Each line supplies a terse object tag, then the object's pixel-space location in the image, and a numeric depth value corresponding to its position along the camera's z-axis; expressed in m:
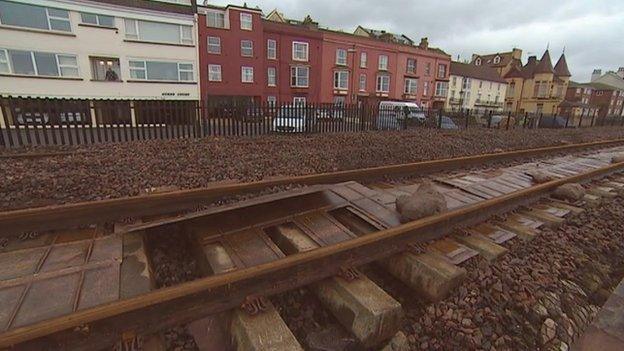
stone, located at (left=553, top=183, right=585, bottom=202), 5.06
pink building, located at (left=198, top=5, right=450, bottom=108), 30.94
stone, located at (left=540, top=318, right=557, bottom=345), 2.27
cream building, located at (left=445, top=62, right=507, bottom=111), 54.25
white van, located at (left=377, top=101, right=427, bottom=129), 14.78
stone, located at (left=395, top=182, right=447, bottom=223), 3.54
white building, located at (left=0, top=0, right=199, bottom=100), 19.12
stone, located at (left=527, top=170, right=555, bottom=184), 6.07
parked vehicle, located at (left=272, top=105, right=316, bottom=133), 12.28
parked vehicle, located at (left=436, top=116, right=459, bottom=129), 17.62
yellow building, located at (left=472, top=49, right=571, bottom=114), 60.62
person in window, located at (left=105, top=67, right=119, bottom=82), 21.99
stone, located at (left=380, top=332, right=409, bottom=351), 2.04
